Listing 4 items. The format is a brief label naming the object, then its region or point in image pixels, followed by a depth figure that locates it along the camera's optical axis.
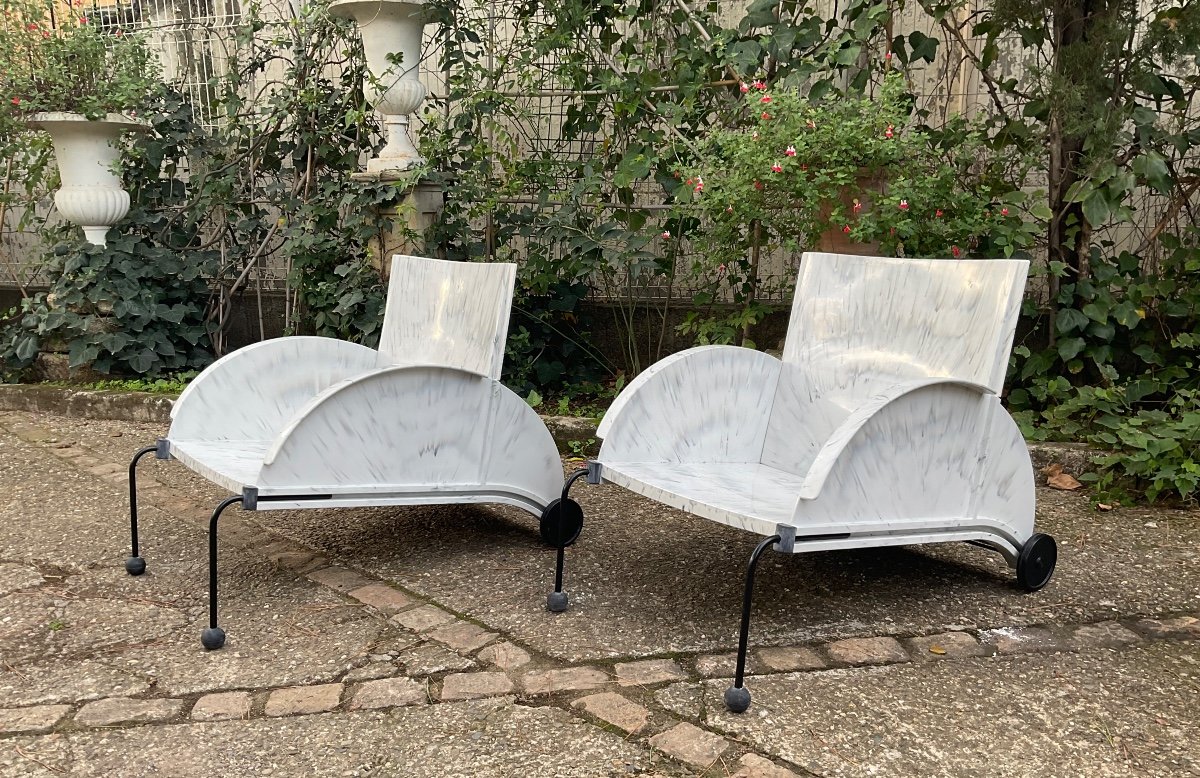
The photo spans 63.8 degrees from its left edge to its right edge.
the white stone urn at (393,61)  4.55
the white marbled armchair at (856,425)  2.27
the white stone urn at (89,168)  5.16
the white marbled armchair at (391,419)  2.58
